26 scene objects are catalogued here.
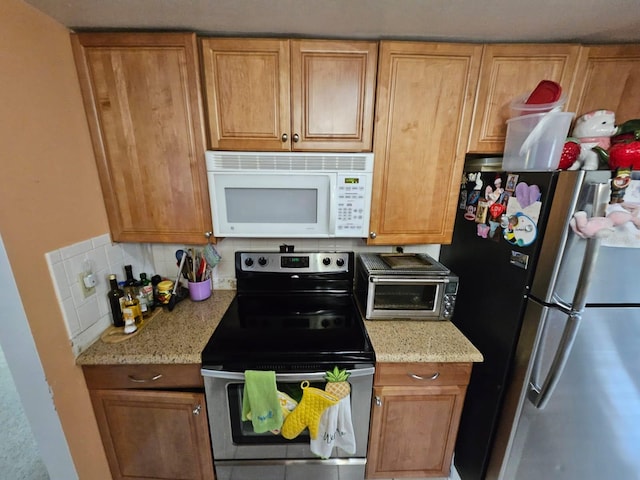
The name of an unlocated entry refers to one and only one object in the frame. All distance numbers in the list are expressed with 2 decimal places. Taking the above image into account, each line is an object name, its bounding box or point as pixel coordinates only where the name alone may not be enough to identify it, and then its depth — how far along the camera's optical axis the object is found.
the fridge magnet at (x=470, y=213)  1.24
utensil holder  1.46
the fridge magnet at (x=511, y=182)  1.02
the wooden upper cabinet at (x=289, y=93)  1.07
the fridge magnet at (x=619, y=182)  0.79
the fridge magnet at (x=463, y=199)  1.29
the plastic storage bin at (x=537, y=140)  0.99
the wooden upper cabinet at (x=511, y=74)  1.09
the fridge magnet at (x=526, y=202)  0.93
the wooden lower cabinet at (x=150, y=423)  1.07
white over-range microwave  1.17
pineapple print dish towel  1.07
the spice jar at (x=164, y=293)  1.38
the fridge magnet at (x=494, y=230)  1.11
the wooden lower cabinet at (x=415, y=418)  1.11
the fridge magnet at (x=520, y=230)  0.94
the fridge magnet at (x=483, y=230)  1.16
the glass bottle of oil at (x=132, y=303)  1.19
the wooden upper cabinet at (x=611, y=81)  1.09
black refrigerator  0.87
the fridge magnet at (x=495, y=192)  1.10
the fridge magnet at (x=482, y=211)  1.16
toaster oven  1.23
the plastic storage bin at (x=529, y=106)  1.02
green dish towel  1.02
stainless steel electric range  1.05
